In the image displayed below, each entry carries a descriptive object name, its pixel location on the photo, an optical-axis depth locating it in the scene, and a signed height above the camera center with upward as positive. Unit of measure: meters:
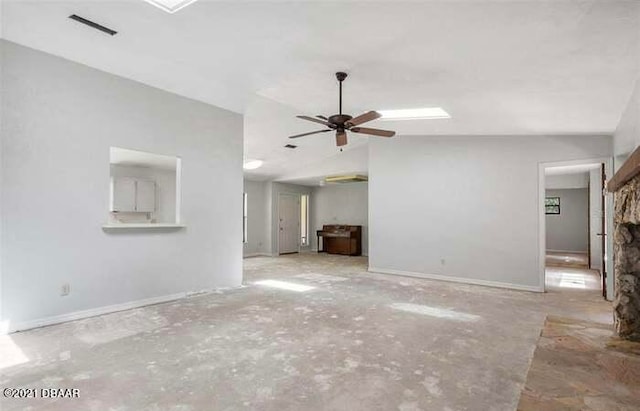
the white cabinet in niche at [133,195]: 7.02 +0.31
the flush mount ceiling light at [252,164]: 8.66 +1.16
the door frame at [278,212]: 10.48 -0.04
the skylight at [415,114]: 5.01 +1.45
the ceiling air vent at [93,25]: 3.00 +1.62
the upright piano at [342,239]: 10.30 -0.82
